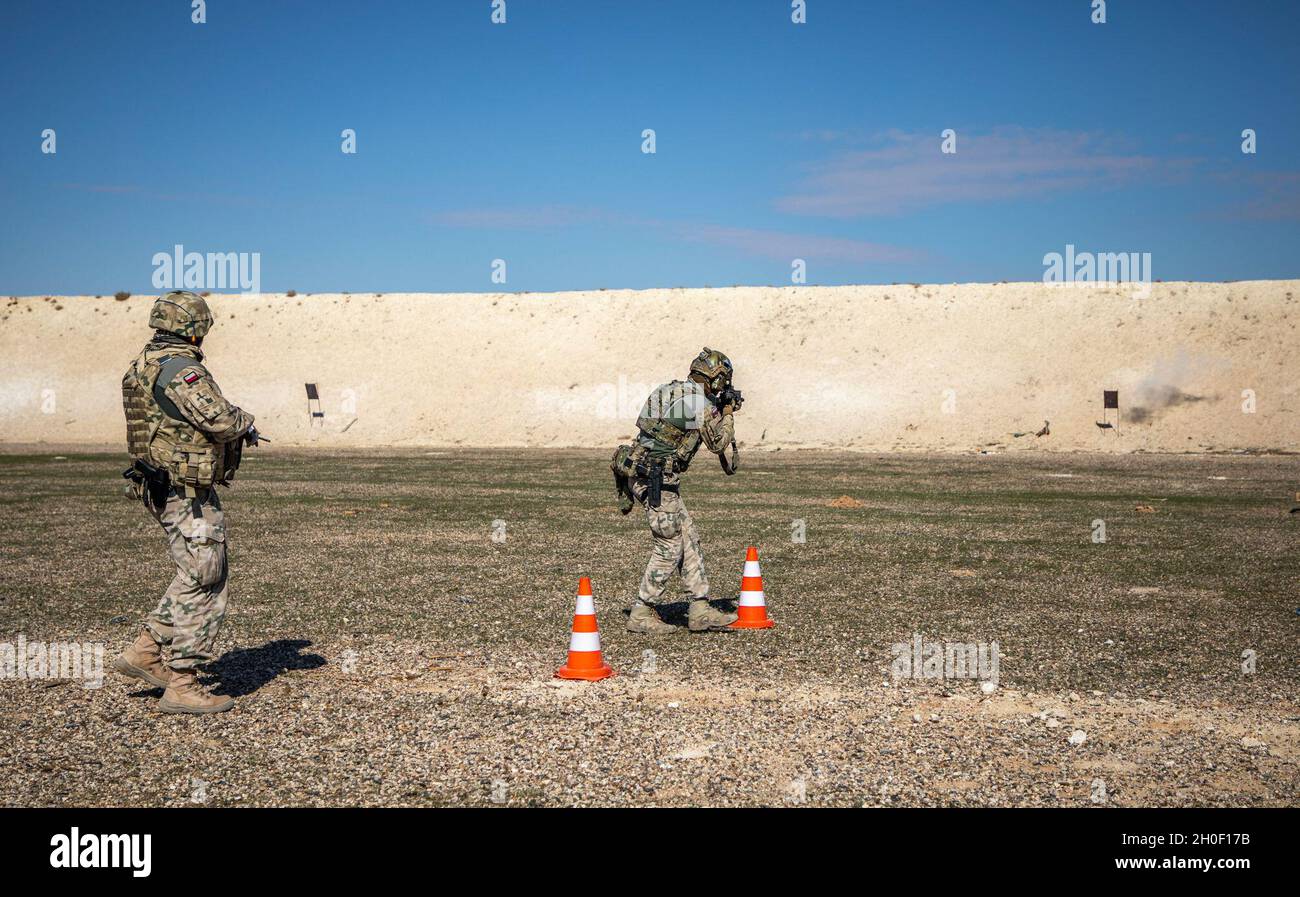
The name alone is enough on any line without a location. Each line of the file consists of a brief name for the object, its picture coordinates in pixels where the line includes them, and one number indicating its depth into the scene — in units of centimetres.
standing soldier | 693
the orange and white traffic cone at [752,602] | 994
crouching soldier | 962
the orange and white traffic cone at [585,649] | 811
